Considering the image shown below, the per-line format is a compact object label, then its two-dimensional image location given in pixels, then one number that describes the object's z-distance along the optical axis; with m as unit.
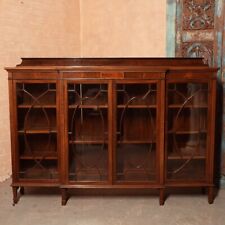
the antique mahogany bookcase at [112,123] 2.30
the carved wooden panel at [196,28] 2.69
